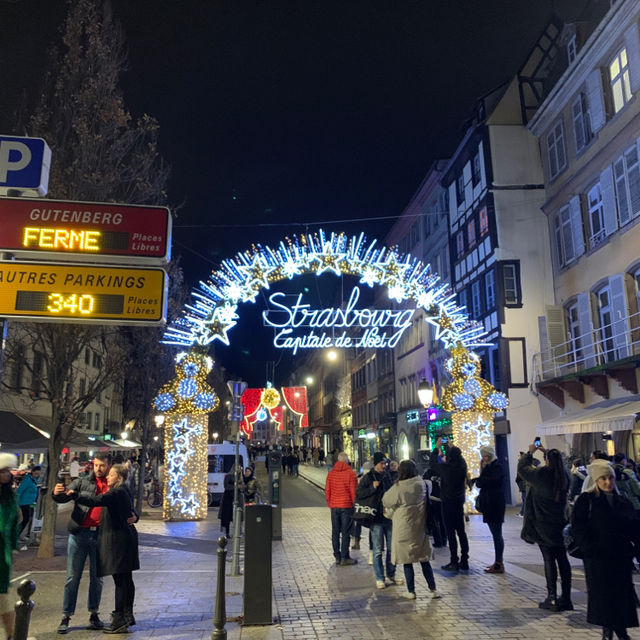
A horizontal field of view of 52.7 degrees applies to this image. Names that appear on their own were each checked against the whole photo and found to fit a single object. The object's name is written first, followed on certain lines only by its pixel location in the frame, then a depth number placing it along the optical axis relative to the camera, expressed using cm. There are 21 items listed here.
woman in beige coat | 814
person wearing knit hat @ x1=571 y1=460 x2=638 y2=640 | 571
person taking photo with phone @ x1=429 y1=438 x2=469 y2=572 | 1005
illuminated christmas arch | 1809
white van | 2339
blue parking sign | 644
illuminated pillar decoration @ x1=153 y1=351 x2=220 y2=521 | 1739
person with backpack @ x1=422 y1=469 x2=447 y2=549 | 1217
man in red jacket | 1105
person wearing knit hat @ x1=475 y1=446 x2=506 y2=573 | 975
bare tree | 1248
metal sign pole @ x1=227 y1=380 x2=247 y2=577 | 1002
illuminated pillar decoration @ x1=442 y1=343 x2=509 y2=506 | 1838
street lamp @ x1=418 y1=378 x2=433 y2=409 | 1730
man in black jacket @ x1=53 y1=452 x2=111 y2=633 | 704
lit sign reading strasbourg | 1866
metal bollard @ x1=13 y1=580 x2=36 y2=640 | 379
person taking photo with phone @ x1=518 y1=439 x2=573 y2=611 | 755
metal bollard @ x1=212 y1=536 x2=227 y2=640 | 606
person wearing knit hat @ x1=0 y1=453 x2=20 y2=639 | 555
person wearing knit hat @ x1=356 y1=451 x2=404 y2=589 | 912
